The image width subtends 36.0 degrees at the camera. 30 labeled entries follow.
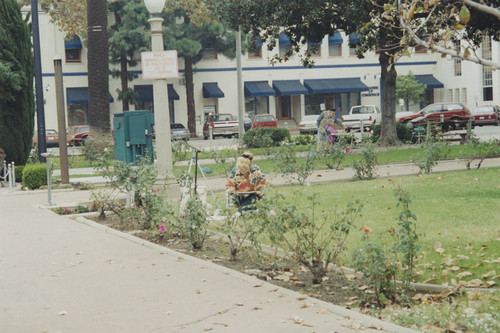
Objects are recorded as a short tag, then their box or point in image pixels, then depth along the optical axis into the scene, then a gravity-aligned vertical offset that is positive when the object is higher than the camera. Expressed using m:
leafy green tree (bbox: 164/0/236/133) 49.19 +5.36
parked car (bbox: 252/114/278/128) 48.66 -0.26
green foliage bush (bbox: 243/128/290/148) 30.81 -0.78
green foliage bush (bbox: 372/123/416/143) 30.39 -0.89
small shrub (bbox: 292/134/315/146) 32.20 -1.04
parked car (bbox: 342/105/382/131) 47.59 -0.20
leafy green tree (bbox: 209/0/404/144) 24.81 +3.30
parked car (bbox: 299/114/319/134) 46.72 -0.62
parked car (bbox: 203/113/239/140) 48.94 -0.46
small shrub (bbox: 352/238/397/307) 6.61 -1.34
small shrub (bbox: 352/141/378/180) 16.79 -1.15
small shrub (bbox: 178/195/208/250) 9.48 -1.27
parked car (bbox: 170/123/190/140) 47.91 -0.60
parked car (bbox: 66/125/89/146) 45.03 -0.59
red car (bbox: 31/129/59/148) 46.12 -0.83
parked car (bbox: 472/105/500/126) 46.26 -0.41
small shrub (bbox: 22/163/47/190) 19.44 -1.31
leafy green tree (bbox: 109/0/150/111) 48.28 +5.63
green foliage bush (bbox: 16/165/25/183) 21.80 -1.31
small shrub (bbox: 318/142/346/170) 19.08 -0.96
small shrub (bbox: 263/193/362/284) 7.46 -1.13
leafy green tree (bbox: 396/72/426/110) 57.34 +1.73
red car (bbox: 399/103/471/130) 44.75 -0.13
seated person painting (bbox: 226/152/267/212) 11.39 -0.96
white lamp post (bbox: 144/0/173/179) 14.59 -0.12
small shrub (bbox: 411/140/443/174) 16.91 -1.05
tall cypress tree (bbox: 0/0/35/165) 21.84 +1.06
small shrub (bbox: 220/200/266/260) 8.05 -1.19
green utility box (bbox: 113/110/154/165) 17.50 -0.26
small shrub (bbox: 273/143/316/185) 16.20 -1.03
